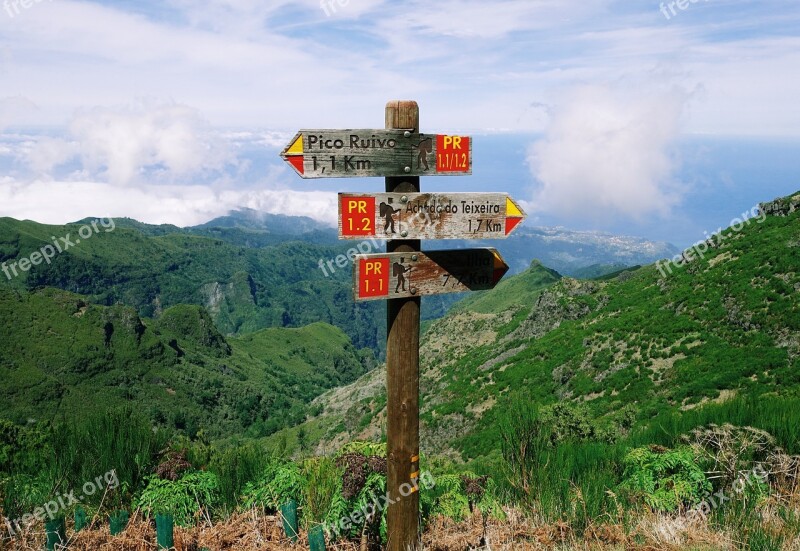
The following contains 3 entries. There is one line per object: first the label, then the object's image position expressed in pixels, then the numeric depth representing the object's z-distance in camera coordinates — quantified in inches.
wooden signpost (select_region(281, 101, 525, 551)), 159.3
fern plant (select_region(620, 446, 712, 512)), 201.8
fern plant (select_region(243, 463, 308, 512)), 198.8
